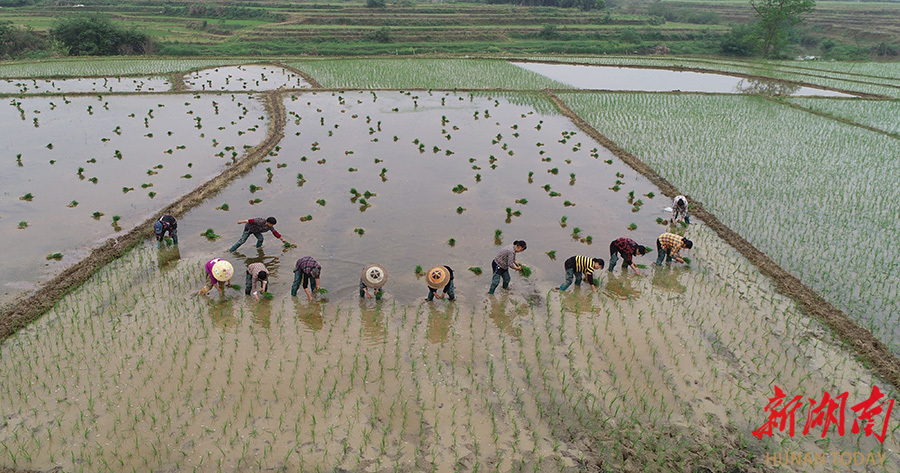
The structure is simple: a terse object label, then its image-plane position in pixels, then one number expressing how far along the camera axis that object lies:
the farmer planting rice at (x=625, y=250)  9.48
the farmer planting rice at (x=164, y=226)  10.07
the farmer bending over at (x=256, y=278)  8.65
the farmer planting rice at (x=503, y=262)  8.88
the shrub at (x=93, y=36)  35.56
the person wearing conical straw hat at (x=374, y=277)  8.35
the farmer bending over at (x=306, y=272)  8.55
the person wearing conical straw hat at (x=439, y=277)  8.48
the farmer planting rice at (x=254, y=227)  10.17
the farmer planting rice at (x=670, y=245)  9.77
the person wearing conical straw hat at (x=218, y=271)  8.44
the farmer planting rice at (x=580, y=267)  9.02
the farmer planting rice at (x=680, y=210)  11.59
